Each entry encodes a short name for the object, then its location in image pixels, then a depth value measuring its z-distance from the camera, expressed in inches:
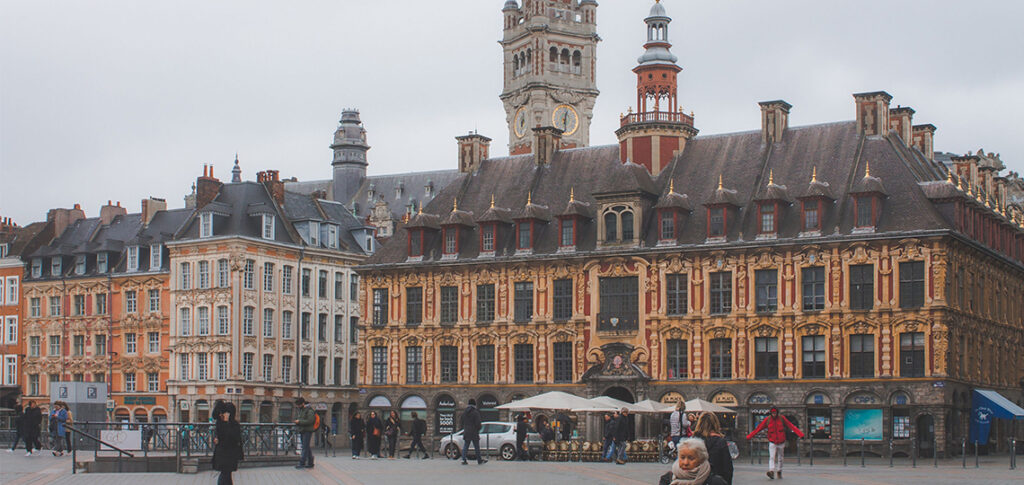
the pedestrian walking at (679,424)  1538.0
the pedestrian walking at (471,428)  1503.4
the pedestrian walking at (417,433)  1878.9
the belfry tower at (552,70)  5187.0
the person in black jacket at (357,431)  1804.9
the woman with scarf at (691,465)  655.8
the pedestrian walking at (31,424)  1684.3
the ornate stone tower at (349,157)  4628.4
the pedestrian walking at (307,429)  1425.9
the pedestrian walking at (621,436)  1702.8
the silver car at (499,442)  1899.6
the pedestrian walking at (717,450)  732.7
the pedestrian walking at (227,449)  988.6
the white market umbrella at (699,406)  1892.2
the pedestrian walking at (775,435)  1301.7
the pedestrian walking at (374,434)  1831.9
